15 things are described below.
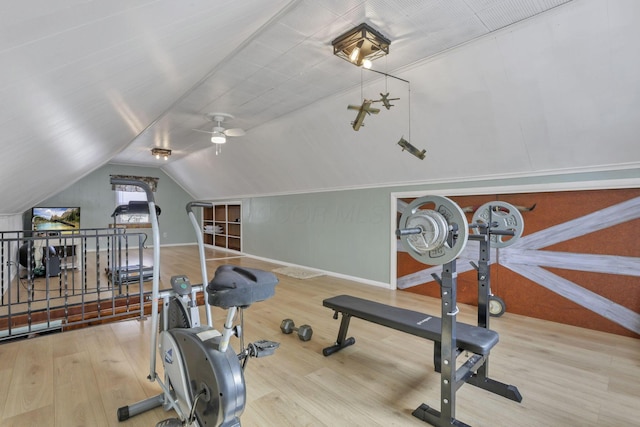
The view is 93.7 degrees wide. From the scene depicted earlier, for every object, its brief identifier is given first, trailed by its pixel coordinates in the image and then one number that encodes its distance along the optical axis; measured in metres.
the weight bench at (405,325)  1.91
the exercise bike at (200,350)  1.29
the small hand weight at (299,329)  2.94
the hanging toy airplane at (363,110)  2.95
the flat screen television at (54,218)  8.36
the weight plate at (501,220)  2.54
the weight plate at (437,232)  1.69
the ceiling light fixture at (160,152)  6.99
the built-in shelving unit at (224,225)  9.25
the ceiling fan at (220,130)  4.47
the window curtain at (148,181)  9.81
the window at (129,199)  9.95
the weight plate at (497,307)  3.69
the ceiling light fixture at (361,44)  2.54
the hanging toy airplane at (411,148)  3.49
